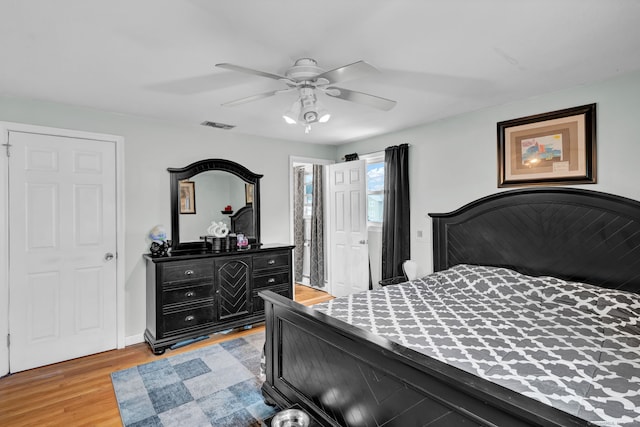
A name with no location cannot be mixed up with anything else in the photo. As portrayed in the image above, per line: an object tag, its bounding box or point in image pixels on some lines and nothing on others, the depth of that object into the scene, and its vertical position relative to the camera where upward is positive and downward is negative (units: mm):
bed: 1186 -622
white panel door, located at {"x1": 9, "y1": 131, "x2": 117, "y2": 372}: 2877 -287
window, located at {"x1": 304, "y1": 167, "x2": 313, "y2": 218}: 5817 +418
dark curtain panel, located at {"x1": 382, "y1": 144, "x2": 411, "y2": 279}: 4035 +8
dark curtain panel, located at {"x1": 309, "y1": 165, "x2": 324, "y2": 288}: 5539 -247
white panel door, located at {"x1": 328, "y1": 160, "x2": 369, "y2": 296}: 4473 -204
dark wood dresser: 3209 -796
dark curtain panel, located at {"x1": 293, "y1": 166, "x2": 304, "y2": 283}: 5965 -152
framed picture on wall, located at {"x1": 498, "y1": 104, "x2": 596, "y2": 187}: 2682 +561
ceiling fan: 2074 +786
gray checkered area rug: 2182 -1325
